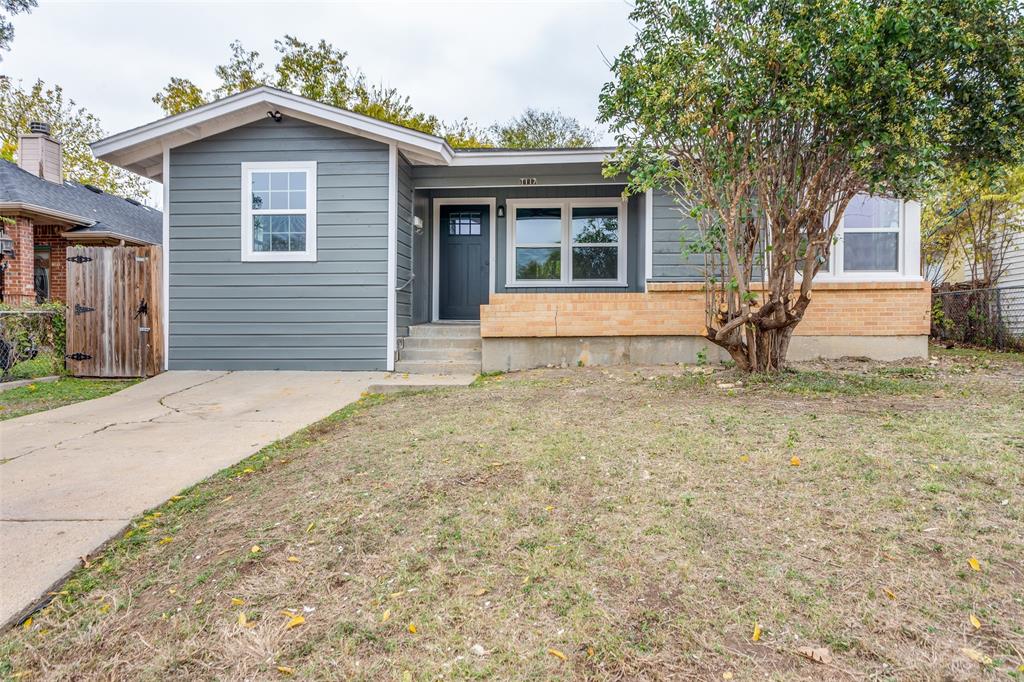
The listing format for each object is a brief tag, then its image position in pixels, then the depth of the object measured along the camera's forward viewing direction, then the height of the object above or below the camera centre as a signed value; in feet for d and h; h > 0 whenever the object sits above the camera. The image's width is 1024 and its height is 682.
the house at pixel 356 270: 23.13 +2.12
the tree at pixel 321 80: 66.23 +29.07
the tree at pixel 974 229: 33.99 +6.39
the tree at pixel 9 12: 23.65 +13.15
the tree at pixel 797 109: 13.06 +5.52
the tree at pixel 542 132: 70.23 +24.67
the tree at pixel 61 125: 60.80 +22.11
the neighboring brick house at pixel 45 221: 36.70 +6.81
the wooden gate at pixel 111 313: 23.04 +0.06
